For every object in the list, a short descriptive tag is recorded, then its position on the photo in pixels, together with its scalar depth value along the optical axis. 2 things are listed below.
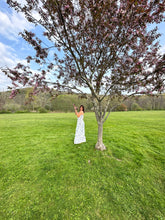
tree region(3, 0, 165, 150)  2.76
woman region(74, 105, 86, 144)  6.05
